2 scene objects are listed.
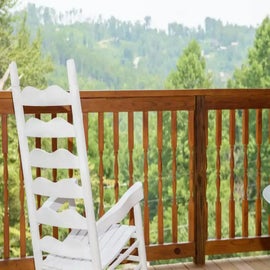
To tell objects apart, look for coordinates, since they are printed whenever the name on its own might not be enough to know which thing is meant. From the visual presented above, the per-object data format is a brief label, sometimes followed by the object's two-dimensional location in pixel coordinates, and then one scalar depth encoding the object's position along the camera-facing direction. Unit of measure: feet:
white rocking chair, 6.95
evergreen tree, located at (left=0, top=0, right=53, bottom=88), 53.93
